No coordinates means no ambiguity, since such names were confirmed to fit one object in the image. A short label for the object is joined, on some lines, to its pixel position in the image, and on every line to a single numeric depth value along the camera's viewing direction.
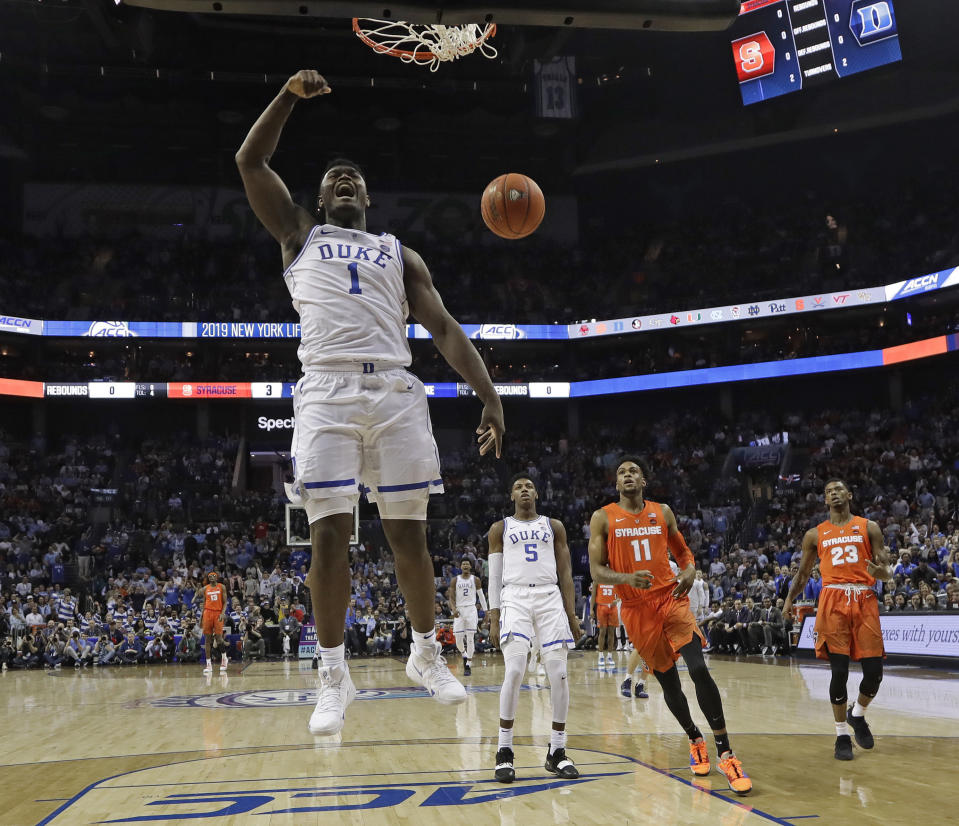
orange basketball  6.68
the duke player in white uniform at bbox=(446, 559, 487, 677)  15.80
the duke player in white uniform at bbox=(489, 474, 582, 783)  6.73
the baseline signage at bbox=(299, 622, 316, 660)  20.02
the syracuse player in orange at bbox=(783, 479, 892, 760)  7.42
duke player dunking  3.60
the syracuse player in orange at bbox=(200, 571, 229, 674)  17.59
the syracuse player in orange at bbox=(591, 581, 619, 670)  14.11
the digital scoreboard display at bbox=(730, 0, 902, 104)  27.25
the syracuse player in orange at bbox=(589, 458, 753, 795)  6.38
